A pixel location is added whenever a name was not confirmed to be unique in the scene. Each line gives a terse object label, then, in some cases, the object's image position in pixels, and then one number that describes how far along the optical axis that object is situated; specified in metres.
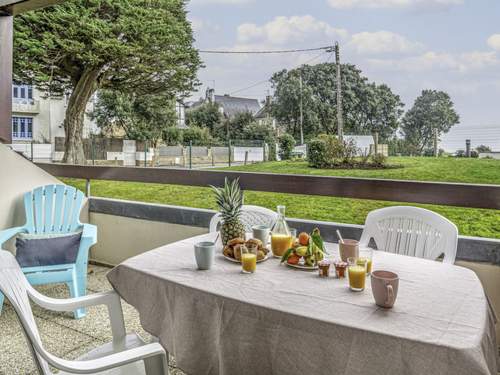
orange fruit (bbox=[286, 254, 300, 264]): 1.58
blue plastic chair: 2.72
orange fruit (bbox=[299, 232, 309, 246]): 1.67
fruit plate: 1.55
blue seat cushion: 2.66
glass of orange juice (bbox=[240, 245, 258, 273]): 1.51
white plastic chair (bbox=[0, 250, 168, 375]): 1.12
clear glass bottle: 1.71
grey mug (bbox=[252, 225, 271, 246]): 1.88
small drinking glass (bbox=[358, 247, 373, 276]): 1.46
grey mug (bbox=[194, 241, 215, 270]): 1.54
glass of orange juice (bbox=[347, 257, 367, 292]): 1.32
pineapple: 1.78
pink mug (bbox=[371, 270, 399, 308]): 1.17
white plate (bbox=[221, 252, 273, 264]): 1.63
